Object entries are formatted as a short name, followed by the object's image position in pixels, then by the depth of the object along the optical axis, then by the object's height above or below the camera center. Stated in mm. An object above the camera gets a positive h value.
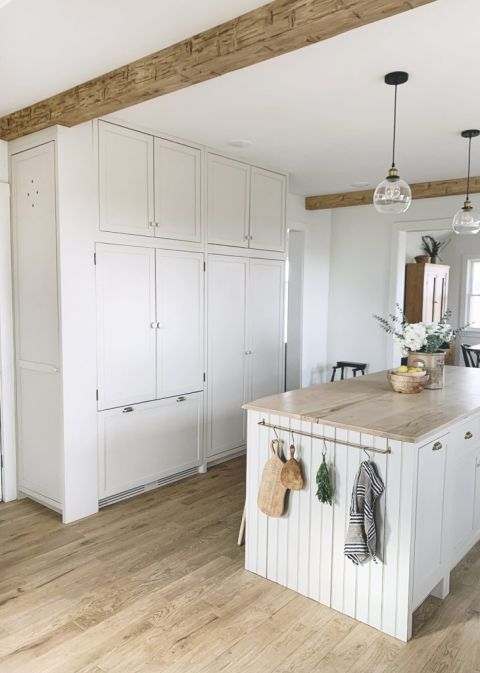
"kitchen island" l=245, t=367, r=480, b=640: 2209 -931
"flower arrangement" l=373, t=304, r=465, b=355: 3188 -239
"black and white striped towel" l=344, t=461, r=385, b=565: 2225 -928
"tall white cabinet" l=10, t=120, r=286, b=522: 3309 -98
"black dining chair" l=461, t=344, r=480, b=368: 6268 -668
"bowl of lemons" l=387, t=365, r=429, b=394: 3070 -482
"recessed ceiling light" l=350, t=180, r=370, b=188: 5328 +1149
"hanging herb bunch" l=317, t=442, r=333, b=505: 2367 -849
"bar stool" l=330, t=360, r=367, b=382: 6141 -821
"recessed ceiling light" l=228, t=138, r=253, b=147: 3929 +1145
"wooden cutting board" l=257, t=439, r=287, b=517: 2559 -936
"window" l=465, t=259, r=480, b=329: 8320 +96
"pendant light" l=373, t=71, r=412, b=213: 2743 +549
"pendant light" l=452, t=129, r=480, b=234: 3568 +536
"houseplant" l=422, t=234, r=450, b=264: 8016 +778
